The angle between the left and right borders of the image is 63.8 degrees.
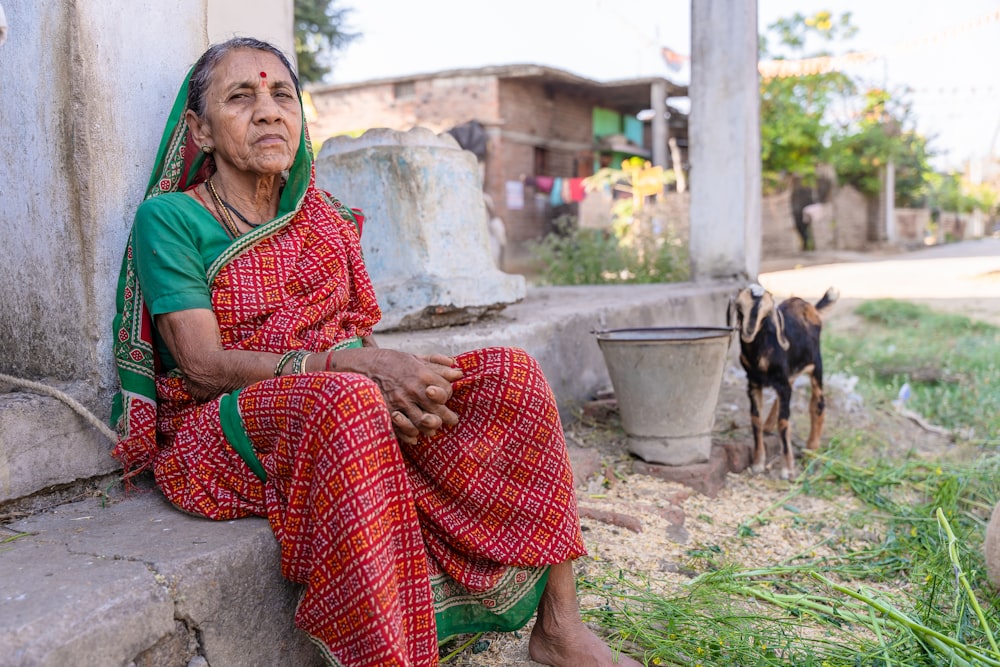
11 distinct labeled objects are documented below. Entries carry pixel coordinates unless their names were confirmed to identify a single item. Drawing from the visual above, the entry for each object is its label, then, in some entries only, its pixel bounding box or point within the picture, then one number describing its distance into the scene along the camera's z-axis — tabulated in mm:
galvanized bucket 3412
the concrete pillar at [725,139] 5602
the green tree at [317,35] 15125
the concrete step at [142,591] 1328
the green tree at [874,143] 17906
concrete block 3588
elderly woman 1558
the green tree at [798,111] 15922
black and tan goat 3572
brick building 15953
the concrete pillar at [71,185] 2045
